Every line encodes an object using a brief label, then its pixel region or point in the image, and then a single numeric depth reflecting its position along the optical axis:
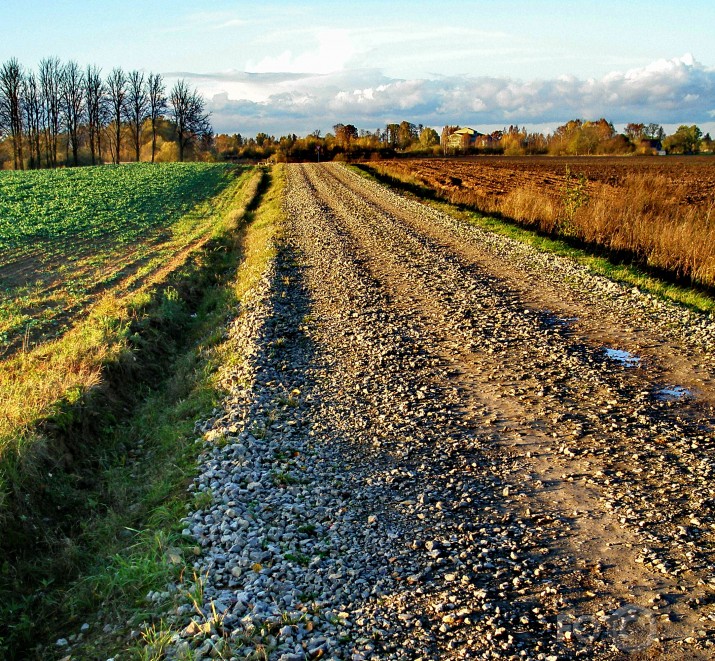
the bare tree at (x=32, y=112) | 93.44
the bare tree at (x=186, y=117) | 110.38
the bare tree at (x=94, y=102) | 100.00
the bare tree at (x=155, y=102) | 107.06
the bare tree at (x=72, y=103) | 95.69
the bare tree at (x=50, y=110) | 94.62
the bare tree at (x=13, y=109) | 88.25
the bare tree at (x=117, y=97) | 102.12
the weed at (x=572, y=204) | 22.08
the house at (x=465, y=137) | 142.59
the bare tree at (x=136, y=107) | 104.12
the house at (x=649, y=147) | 107.12
